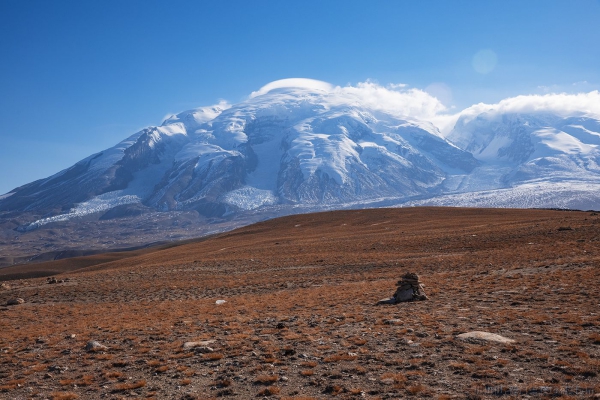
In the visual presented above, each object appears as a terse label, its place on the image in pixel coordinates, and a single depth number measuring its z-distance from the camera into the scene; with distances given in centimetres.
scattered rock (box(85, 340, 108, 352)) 1675
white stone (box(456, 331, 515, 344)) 1346
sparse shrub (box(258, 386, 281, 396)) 1118
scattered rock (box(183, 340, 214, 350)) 1577
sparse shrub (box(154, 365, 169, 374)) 1357
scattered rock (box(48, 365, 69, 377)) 1456
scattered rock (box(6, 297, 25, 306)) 3294
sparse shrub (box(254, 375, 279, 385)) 1194
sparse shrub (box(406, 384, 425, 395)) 1035
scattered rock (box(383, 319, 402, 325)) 1703
